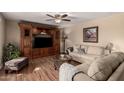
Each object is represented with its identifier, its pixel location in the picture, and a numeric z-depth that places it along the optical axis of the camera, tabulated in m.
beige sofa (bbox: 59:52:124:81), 0.90
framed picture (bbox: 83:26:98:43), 3.35
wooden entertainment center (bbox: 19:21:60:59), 3.58
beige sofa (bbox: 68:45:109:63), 2.85
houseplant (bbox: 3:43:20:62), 3.14
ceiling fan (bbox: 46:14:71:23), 2.51
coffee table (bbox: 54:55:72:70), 2.57
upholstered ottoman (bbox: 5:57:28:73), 2.29
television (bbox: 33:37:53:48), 3.97
